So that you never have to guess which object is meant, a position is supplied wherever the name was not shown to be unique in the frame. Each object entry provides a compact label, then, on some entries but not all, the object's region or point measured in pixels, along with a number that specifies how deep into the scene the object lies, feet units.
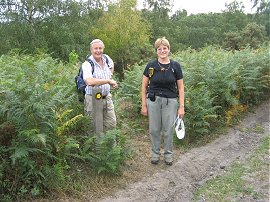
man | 12.72
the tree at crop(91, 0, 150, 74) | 74.47
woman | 14.13
